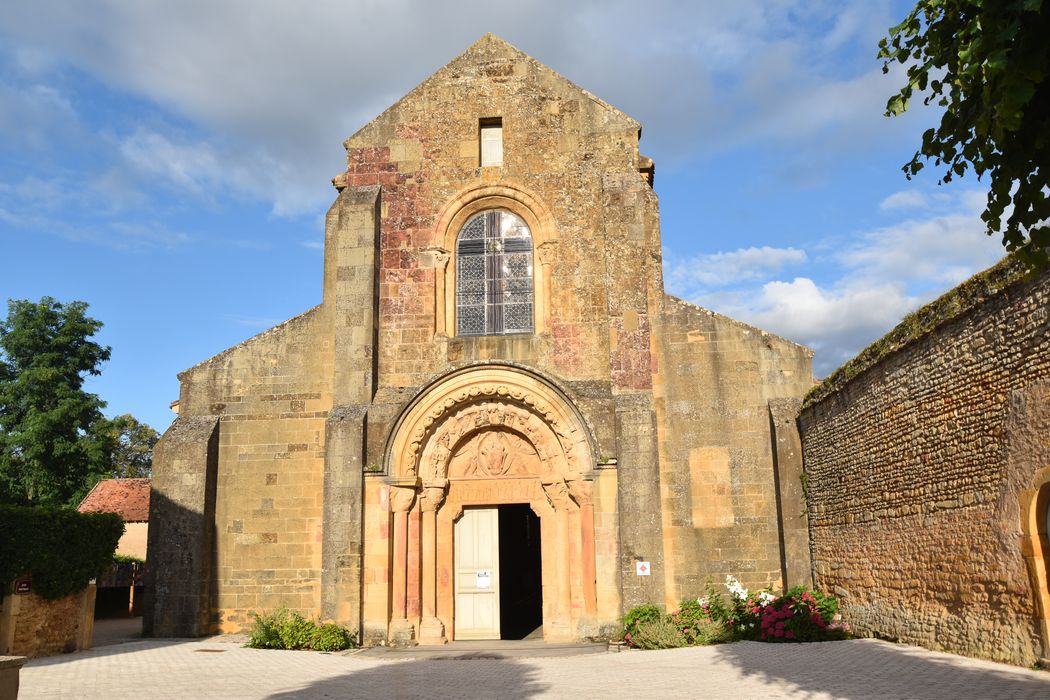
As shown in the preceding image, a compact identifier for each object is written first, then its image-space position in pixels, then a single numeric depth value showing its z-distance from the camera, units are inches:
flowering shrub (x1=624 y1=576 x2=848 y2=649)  503.2
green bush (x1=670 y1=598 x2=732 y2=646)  515.5
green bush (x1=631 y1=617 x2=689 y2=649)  502.9
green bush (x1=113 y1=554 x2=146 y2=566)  1060.9
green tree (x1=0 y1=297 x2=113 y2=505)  1083.3
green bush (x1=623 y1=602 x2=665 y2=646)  514.3
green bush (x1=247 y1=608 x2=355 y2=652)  523.5
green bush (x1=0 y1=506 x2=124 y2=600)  503.5
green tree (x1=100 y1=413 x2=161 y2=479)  1920.5
